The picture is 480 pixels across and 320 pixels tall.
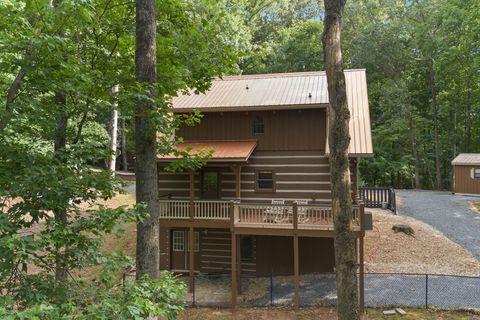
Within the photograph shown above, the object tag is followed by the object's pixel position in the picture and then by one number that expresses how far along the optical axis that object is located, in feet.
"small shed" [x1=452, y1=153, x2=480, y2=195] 91.53
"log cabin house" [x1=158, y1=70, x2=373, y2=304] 49.60
